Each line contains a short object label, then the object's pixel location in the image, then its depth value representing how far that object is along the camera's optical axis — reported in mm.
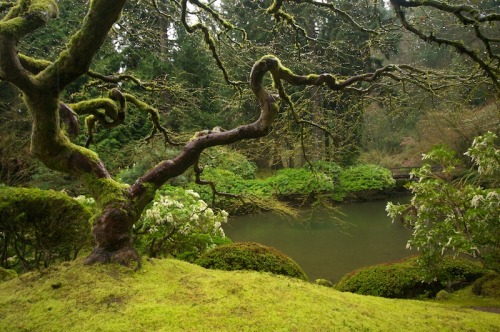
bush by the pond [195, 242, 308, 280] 4770
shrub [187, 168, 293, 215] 12713
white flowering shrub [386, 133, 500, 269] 4273
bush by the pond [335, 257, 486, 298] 5102
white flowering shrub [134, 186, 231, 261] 5875
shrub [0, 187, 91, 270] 3447
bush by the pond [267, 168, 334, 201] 16438
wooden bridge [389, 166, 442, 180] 19319
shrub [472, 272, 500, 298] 4457
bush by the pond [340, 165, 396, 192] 17375
